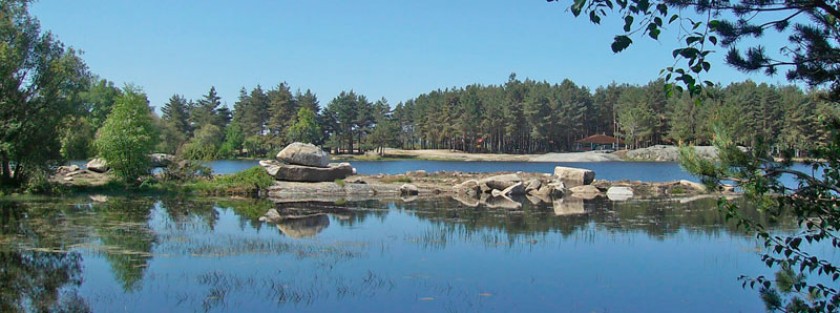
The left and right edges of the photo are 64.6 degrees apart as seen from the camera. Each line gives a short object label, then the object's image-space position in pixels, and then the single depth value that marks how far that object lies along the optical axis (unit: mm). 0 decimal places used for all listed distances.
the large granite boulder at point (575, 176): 43500
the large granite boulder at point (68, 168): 42656
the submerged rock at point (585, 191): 38781
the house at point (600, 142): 125875
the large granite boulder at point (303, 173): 38031
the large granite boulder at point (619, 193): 37938
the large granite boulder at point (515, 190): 38844
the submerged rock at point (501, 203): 31547
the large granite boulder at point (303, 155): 38584
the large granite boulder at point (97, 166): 40581
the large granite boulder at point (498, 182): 40344
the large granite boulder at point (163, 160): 37594
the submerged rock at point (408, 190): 38531
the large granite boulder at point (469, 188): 39812
